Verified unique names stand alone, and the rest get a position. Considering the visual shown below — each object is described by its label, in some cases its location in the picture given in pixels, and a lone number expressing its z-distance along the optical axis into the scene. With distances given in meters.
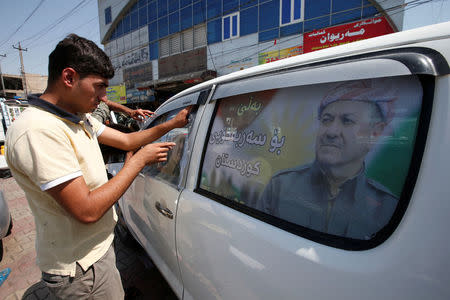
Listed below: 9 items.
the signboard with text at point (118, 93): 23.31
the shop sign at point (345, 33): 11.01
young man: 0.89
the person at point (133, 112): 2.45
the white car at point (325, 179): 0.55
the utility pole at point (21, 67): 28.89
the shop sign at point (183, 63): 17.45
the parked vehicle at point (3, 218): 2.69
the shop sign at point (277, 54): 13.10
